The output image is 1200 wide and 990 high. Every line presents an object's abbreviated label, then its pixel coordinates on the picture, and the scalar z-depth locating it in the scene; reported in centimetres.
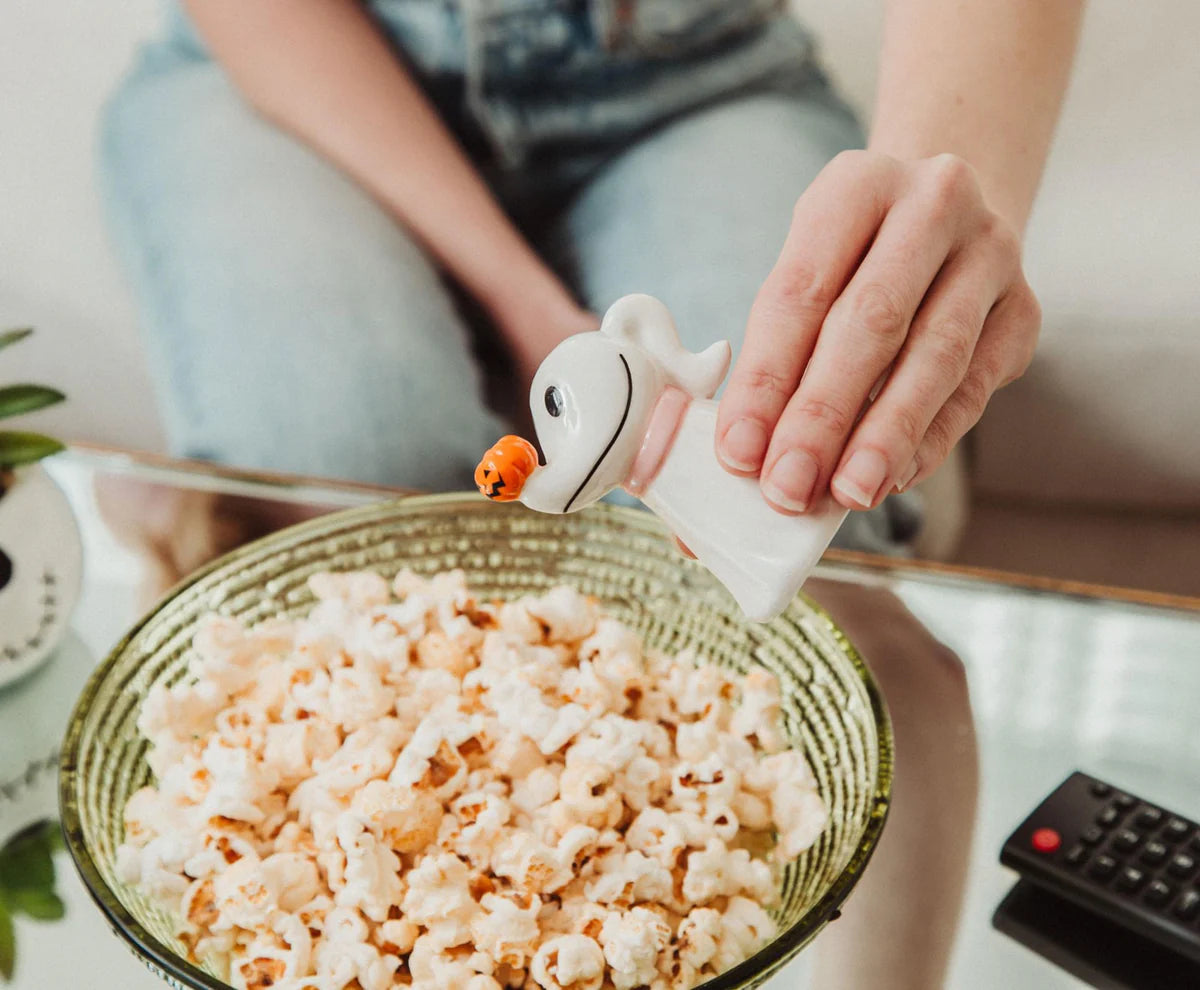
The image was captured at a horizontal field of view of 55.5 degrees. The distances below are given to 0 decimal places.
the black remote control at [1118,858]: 51
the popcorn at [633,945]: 45
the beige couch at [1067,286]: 112
